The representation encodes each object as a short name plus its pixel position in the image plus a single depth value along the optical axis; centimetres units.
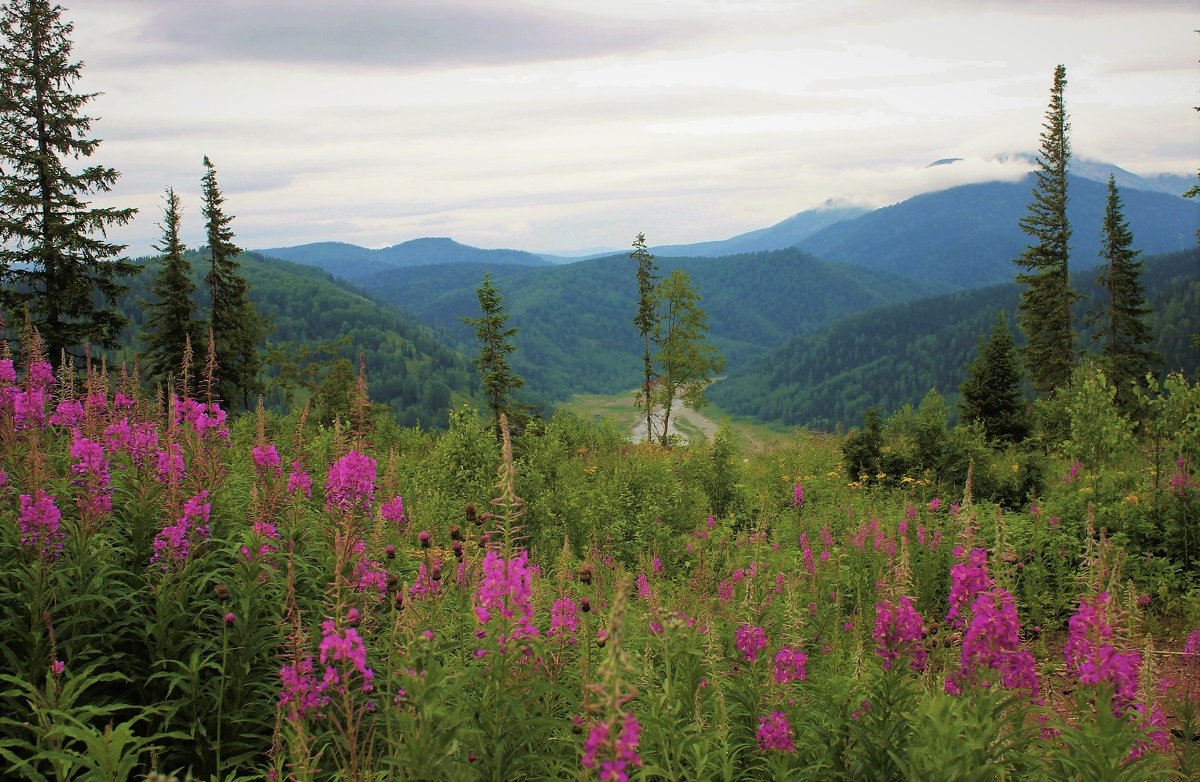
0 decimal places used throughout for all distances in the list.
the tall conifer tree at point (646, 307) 3694
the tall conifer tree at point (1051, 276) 3312
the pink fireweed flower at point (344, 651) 292
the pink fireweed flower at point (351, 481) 443
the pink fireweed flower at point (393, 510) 562
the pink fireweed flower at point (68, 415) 636
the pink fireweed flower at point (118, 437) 543
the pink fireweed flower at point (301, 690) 307
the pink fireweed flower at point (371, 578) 413
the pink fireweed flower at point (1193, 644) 589
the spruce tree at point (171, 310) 2631
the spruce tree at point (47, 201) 2059
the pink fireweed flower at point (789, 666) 422
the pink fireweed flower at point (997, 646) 346
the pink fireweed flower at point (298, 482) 511
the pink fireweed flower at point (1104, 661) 332
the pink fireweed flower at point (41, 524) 408
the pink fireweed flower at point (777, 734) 370
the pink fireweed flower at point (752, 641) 451
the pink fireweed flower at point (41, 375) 649
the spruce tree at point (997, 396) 2572
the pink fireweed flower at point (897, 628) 370
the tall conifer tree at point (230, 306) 2919
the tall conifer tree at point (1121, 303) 3600
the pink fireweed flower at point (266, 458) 544
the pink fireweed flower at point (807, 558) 827
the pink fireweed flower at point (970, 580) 377
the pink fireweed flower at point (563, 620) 427
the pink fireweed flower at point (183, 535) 431
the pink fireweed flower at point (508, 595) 309
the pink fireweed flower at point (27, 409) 576
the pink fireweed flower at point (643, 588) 609
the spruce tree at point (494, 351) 1933
